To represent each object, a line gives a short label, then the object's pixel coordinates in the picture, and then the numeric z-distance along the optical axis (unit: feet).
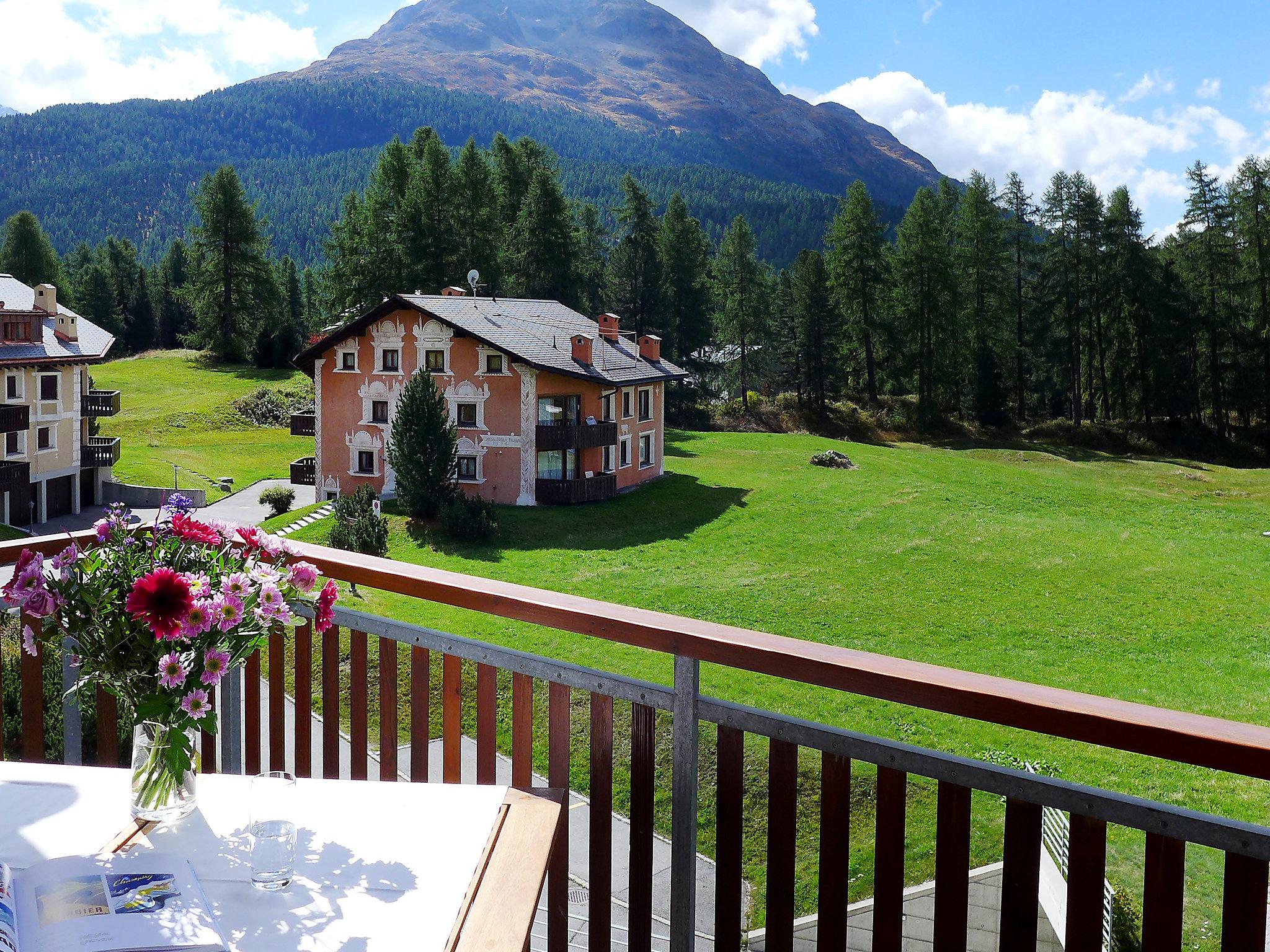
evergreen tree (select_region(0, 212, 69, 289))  148.25
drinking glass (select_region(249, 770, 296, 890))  5.27
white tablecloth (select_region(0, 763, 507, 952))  5.07
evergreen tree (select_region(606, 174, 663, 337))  128.36
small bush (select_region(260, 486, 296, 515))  76.54
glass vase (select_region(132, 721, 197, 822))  5.81
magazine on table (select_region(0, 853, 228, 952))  4.55
